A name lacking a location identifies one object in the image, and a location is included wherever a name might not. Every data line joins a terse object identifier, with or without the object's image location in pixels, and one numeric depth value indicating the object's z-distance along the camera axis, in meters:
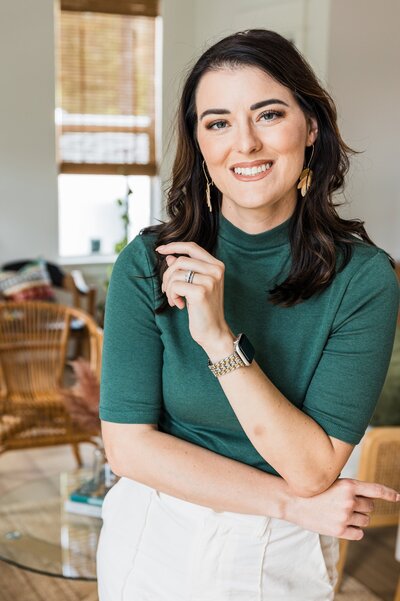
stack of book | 2.77
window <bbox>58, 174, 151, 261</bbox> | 6.77
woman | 1.22
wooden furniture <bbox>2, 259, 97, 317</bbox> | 6.03
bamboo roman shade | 6.46
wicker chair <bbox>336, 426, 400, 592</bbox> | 2.85
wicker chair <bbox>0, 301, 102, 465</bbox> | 3.55
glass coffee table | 2.48
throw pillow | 5.89
